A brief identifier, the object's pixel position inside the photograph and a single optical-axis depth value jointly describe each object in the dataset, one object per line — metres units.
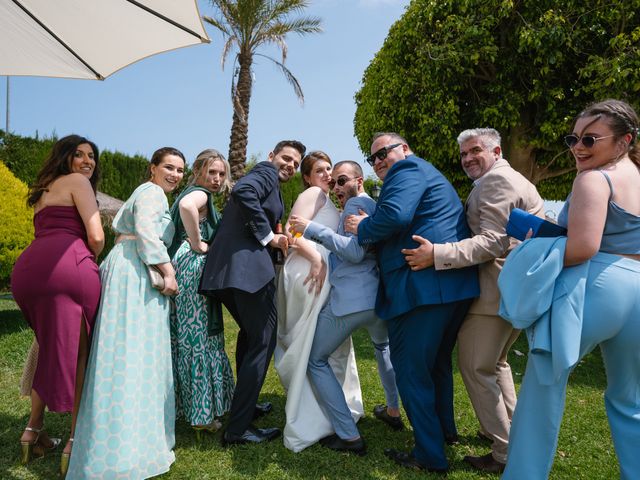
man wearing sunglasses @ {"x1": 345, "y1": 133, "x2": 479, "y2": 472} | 3.50
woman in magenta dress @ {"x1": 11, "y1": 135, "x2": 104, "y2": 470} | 3.37
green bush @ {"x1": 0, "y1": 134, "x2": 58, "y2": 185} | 14.25
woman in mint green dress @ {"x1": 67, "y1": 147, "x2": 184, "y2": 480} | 3.21
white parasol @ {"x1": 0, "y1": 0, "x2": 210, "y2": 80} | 3.45
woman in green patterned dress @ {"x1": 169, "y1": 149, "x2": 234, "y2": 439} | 4.11
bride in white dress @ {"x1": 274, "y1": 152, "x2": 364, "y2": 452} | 3.98
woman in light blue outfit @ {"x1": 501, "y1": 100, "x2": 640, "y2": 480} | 2.61
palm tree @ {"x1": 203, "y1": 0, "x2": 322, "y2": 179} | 16.02
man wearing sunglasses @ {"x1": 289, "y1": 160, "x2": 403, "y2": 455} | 3.86
